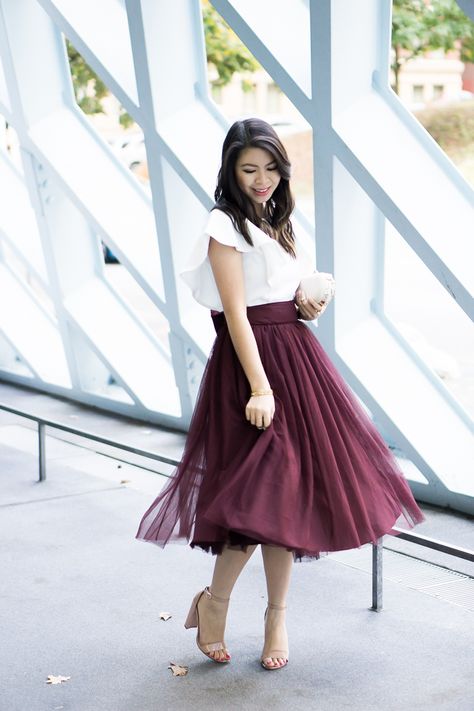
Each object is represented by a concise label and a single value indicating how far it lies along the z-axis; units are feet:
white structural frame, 13.84
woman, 9.52
